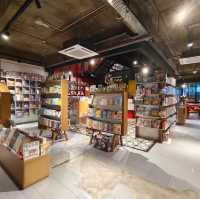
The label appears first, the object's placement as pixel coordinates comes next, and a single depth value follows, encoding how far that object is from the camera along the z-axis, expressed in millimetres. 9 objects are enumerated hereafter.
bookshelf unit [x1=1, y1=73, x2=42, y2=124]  6376
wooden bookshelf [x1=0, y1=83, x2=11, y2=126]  3725
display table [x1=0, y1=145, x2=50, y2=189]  2242
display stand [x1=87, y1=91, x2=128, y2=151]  3680
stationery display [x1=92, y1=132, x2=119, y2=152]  3815
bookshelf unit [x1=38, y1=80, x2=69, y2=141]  4484
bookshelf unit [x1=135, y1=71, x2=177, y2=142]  4445
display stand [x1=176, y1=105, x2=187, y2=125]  7562
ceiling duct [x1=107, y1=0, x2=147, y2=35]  2184
